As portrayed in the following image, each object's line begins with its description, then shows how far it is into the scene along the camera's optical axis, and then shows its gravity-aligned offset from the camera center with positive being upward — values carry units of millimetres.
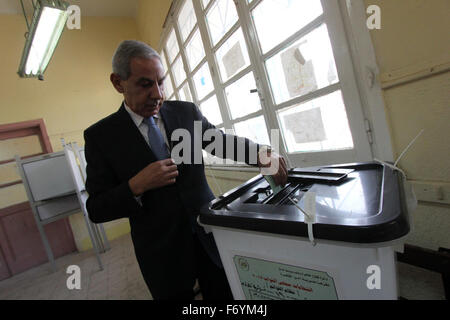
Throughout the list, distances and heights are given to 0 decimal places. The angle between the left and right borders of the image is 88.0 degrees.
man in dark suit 747 -50
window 996 +291
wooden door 3205 -157
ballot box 406 -215
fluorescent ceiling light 1771 +1315
